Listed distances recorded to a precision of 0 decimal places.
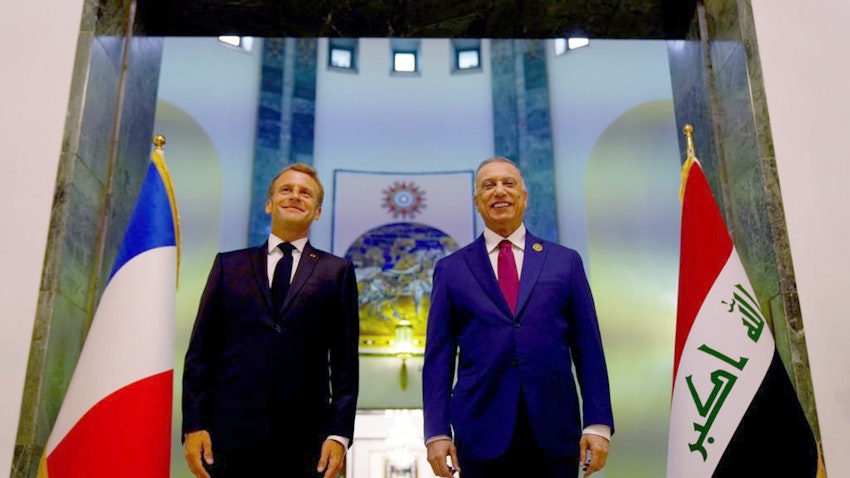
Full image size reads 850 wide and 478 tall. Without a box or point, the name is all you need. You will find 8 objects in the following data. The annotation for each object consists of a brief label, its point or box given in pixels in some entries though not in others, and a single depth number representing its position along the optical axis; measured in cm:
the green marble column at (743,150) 331
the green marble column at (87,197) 315
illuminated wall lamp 1005
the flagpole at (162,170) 353
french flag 294
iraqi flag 290
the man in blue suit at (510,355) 262
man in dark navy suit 270
